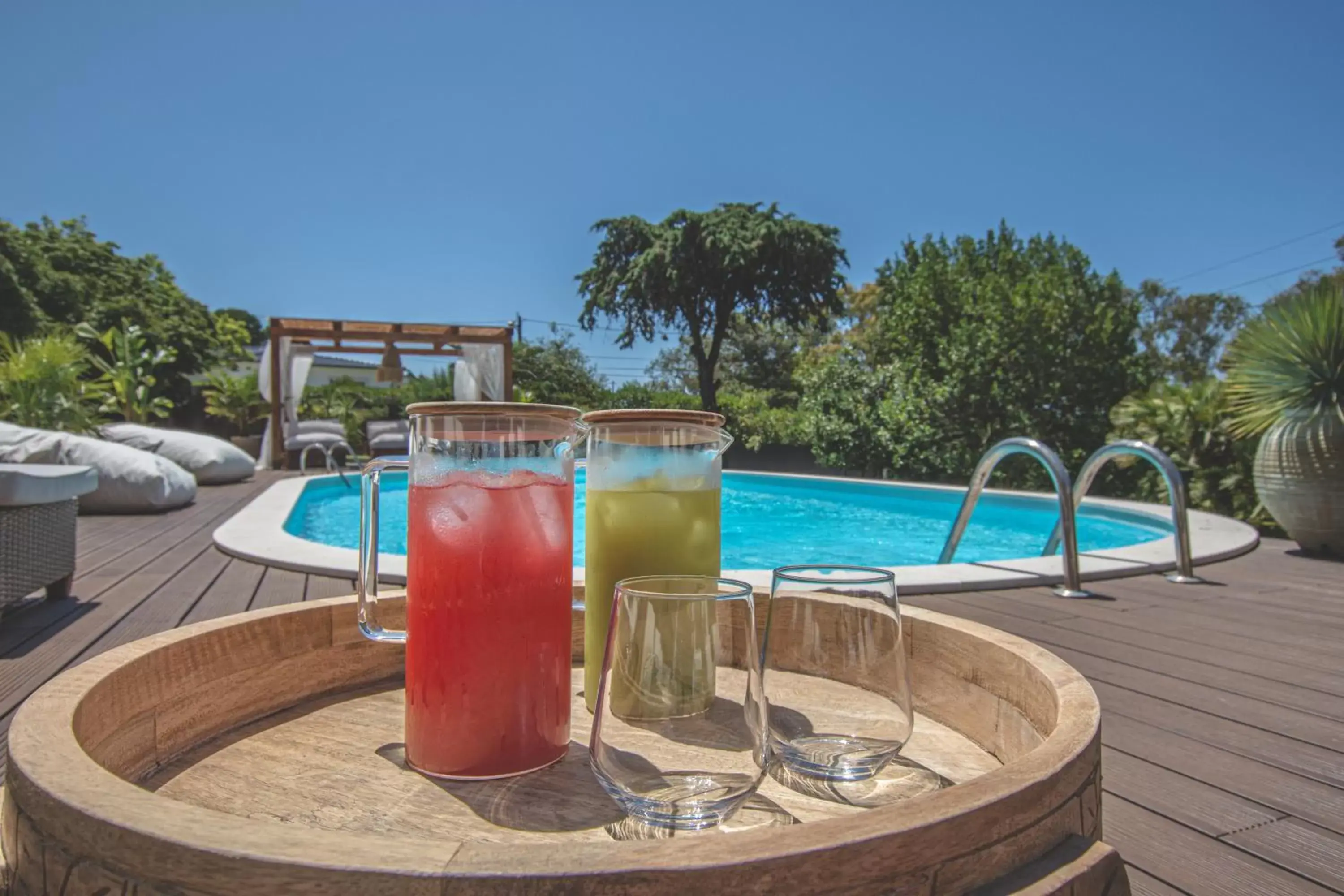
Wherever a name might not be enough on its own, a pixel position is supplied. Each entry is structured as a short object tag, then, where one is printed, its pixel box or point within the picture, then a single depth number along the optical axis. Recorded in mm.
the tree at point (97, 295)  19562
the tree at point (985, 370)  10195
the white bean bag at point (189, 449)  8477
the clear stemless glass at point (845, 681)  610
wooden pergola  11859
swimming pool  6672
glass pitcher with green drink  795
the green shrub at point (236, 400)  15250
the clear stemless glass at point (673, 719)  535
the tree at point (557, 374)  20141
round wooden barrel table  332
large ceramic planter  4250
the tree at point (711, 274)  19422
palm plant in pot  4316
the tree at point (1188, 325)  28984
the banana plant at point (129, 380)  12336
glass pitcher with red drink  631
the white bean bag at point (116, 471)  5574
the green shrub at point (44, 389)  7785
